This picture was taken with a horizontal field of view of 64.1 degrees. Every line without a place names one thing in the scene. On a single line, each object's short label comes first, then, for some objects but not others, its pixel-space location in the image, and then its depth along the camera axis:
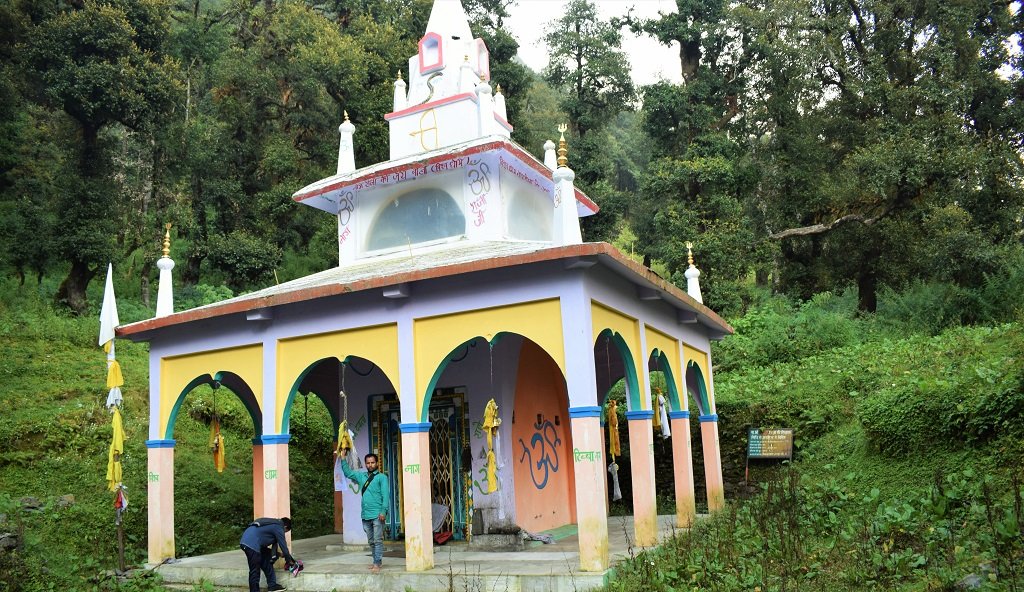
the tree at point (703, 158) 27.95
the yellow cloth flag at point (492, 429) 10.27
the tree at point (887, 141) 25.25
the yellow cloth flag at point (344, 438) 11.23
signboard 15.97
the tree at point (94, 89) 25.09
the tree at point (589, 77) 33.44
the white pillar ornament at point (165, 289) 12.87
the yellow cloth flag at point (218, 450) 13.29
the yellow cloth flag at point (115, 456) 11.88
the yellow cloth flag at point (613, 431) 14.03
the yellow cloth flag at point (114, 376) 12.03
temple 9.77
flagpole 11.83
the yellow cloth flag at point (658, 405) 13.53
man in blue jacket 10.10
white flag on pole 12.32
